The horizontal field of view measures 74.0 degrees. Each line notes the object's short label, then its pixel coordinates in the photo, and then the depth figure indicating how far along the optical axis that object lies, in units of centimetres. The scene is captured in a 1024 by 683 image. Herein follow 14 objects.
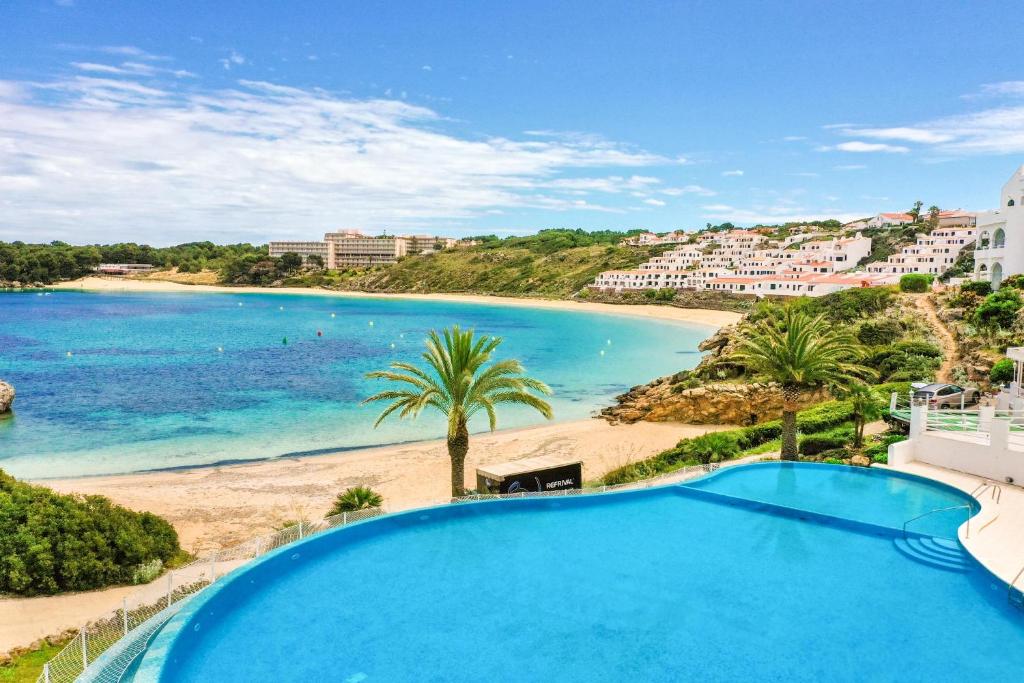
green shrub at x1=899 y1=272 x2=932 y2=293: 5175
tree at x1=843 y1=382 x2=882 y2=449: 2256
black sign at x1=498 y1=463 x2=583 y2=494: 1833
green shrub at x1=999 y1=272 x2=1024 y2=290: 3881
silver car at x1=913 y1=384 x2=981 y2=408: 2658
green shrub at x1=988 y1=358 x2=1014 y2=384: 2952
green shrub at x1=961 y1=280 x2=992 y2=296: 4244
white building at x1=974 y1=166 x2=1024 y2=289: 4116
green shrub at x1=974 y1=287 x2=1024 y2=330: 3625
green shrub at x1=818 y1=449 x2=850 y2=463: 2145
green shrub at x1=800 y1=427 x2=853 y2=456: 2388
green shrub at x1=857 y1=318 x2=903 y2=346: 4106
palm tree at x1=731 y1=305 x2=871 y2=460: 2173
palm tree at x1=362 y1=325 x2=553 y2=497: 1917
